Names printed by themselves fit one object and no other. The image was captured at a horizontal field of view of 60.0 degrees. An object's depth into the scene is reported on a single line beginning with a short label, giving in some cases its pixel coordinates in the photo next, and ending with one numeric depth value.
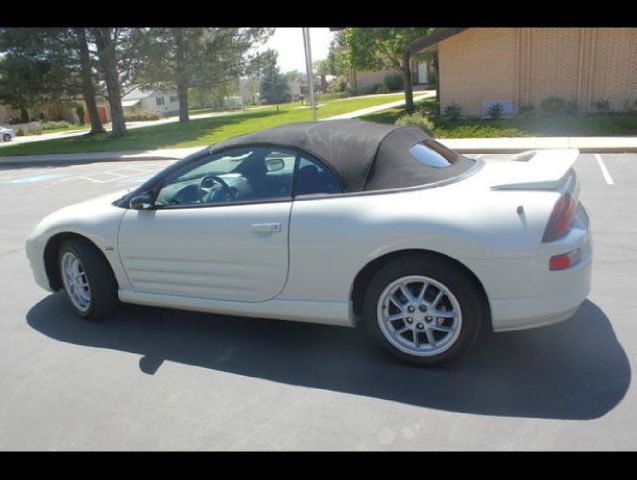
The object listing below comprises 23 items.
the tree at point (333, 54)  68.75
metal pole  15.25
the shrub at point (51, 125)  50.81
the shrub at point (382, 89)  43.09
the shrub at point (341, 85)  50.95
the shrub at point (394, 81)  42.91
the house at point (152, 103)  69.50
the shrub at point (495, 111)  19.41
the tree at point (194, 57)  25.95
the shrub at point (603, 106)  18.55
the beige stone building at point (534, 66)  18.50
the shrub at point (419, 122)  17.11
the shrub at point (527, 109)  19.54
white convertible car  3.14
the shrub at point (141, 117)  56.62
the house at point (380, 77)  45.50
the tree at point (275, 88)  64.44
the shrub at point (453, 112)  19.97
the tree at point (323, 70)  64.21
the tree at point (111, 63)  25.06
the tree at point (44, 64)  25.09
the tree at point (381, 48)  20.81
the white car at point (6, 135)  39.28
